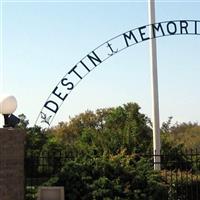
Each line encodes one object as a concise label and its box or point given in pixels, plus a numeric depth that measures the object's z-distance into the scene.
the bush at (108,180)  9.43
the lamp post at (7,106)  8.85
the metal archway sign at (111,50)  10.57
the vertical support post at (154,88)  12.56
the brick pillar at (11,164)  8.66
